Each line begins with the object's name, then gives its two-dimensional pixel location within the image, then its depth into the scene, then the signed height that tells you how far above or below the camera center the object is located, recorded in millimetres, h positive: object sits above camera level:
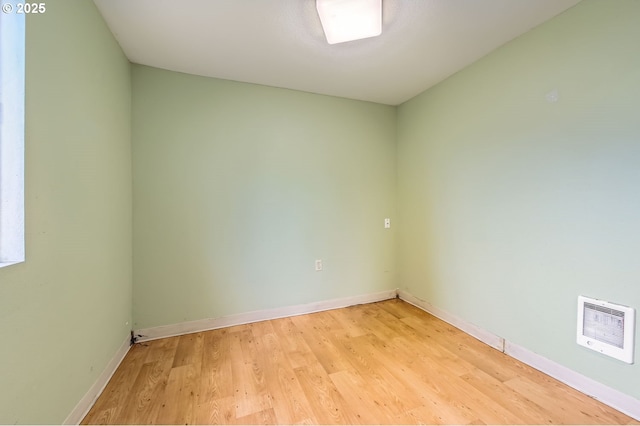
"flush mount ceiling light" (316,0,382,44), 1407 +1187
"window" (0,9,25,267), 911 +257
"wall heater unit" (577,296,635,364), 1331 -664
